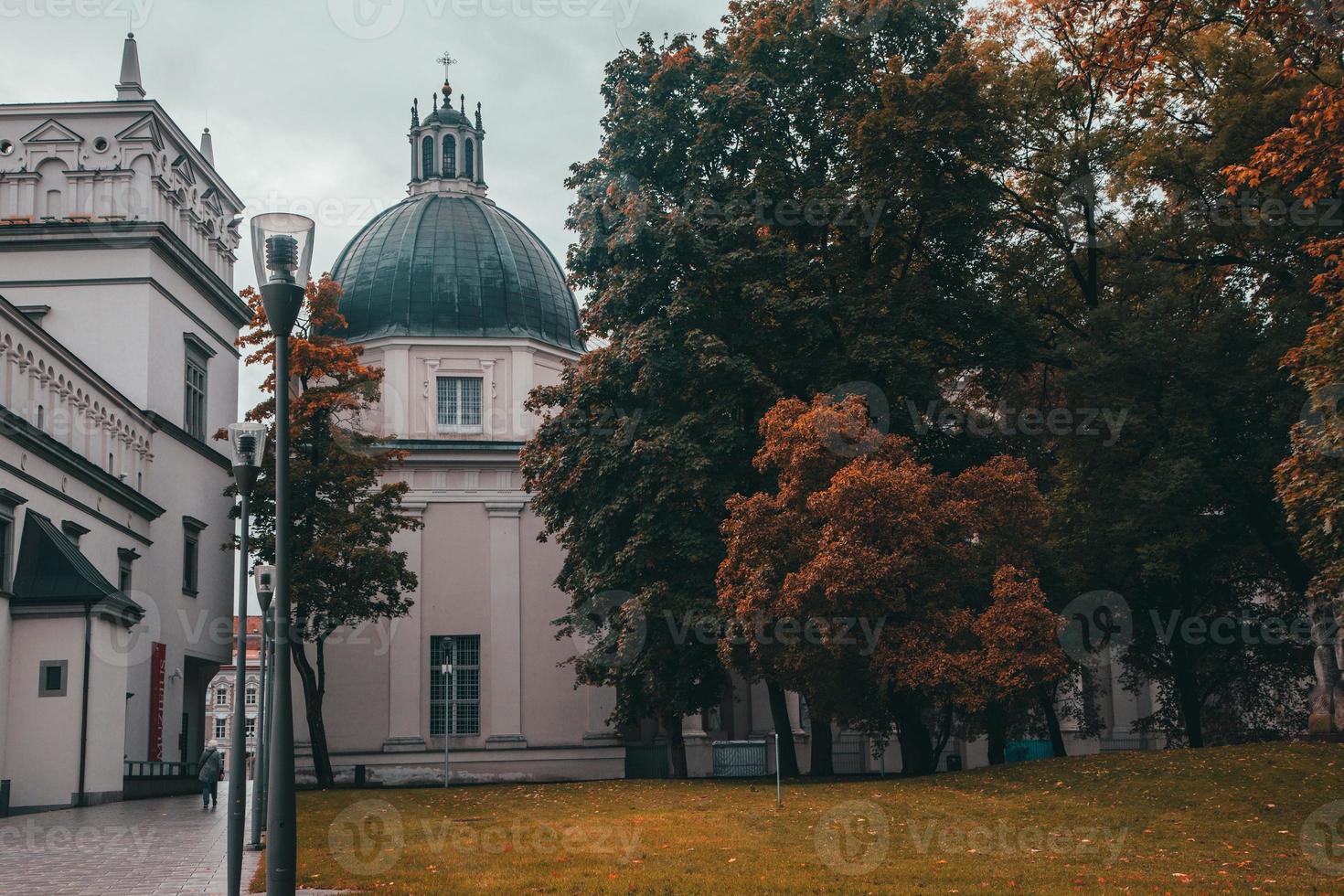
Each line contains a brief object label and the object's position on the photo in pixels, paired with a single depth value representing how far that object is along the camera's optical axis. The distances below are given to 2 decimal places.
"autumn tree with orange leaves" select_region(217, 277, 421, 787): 39.62
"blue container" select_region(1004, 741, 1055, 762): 51.69
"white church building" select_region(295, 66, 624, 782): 49.56
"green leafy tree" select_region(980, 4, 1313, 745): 30.89
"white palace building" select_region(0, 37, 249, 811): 29.59
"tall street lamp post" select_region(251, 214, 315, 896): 10.84
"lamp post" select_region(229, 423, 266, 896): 13.26
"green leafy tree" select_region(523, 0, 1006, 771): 32.34
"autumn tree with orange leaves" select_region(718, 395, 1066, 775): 26.27
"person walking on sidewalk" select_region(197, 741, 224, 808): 31.08
